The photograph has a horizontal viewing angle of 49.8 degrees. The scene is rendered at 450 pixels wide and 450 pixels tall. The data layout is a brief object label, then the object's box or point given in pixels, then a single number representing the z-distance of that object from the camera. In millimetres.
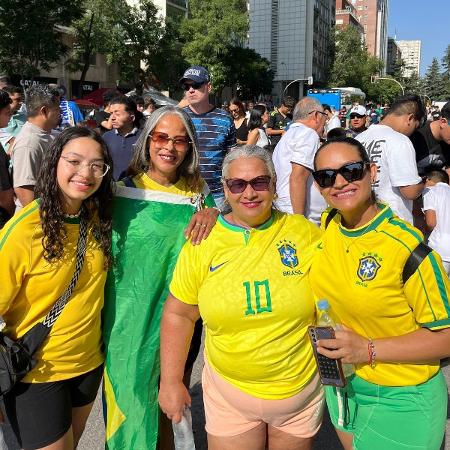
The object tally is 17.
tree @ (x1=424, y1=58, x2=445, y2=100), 107312
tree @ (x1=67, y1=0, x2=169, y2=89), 29828
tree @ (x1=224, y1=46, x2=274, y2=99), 46719
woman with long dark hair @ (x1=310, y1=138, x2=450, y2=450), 1675
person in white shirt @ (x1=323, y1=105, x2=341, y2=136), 10919
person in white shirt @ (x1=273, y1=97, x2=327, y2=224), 4191
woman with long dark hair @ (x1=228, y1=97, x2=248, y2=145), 8854
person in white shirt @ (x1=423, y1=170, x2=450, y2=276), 4421
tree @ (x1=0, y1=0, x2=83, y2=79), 20203
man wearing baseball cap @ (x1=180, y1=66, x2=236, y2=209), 4020
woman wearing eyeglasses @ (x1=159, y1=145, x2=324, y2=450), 1950
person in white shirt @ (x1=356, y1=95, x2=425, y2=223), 3719
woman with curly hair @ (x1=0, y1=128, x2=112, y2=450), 2045
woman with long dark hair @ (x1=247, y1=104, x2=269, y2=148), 8386
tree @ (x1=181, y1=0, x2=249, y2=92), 41156
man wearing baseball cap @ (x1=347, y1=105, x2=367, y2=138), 7852
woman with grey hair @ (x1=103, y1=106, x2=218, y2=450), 2396
